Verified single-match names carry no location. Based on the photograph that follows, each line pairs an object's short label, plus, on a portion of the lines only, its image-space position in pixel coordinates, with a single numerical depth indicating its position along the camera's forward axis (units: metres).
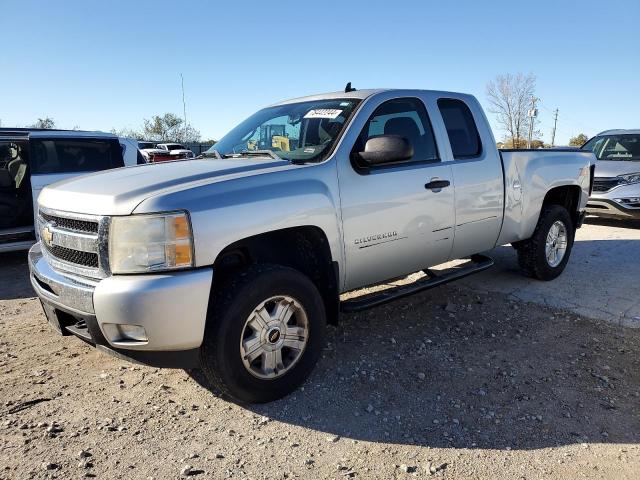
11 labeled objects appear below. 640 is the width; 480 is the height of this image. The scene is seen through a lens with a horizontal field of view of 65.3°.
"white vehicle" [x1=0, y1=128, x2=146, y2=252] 6.58
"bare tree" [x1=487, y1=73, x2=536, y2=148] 46.41
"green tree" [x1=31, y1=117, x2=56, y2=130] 44.61
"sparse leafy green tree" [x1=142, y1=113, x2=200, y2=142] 56.69
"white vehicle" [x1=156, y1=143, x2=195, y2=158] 29.72
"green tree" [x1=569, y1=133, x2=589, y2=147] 50.27
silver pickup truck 2.66
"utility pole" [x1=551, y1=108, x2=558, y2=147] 59.67
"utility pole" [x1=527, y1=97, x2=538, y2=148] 42.31
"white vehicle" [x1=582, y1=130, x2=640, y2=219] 8.86
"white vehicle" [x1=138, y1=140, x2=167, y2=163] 20.33
